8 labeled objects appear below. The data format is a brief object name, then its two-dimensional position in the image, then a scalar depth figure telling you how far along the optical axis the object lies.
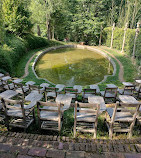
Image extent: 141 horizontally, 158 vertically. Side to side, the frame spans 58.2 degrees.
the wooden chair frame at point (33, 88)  5.58
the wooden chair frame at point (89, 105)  3.11
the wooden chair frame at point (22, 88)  5.78
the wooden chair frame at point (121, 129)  3.19
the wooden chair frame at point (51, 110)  3.11
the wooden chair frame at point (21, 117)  3.20
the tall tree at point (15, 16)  14.59
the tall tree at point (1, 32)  10.25
